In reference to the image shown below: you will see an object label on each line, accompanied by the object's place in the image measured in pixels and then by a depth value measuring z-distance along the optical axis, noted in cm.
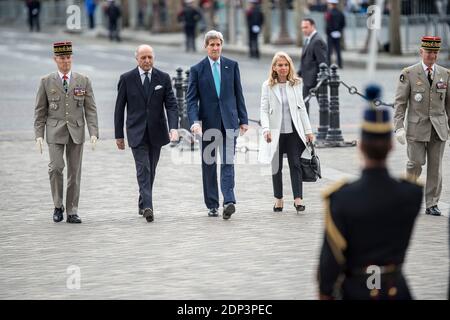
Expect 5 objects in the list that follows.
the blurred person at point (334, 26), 3616
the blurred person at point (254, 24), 4194
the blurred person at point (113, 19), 5497
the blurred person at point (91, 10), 6525
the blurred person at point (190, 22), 4716
